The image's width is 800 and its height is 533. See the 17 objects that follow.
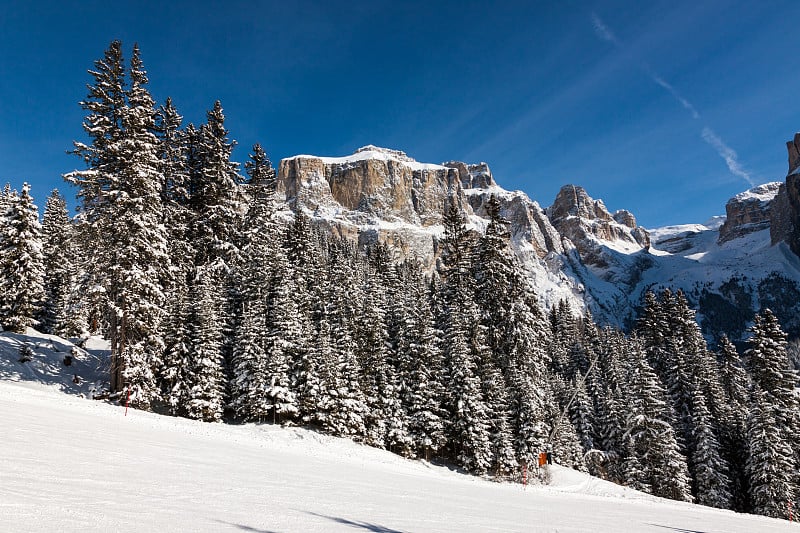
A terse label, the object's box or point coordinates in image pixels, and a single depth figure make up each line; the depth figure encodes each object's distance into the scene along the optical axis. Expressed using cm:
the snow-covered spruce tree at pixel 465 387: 3247
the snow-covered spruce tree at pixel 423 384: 3369
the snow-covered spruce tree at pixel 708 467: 4325
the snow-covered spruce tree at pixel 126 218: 2655
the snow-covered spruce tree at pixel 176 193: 3512
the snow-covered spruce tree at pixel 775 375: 4269
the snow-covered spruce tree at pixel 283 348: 3097
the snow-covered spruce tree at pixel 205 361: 2917
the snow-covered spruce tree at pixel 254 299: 3112
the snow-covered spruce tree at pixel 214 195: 4003
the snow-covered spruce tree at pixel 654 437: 4103
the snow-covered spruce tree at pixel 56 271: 4775
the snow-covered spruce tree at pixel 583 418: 5456
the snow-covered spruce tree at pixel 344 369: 3159
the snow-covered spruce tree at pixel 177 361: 2956
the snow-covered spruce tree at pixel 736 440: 4575
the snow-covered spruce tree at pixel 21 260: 3694
